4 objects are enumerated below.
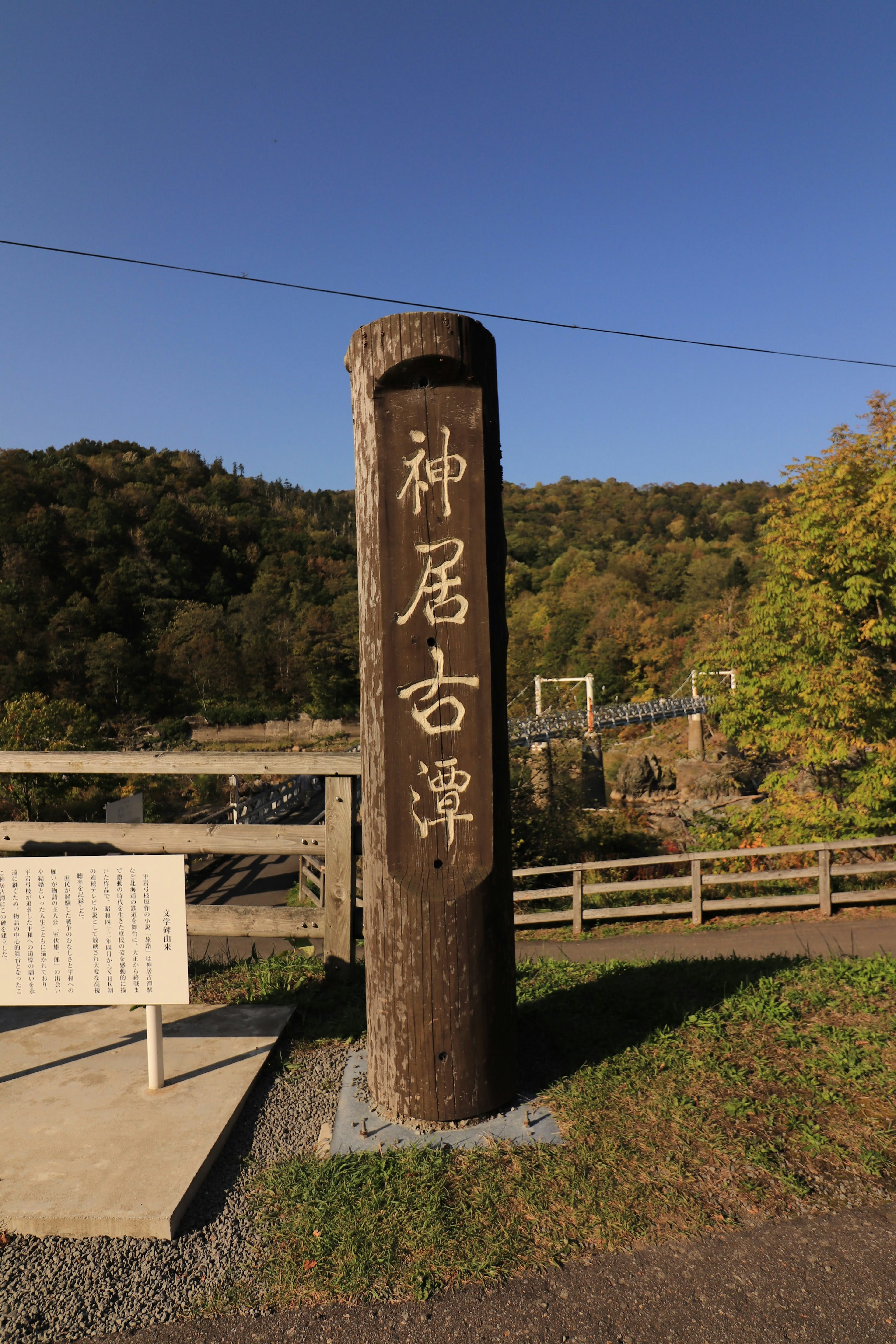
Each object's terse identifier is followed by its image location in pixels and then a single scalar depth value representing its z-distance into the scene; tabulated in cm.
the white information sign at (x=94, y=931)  293
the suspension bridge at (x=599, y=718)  2833
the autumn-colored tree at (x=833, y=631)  1162
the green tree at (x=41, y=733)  1770
